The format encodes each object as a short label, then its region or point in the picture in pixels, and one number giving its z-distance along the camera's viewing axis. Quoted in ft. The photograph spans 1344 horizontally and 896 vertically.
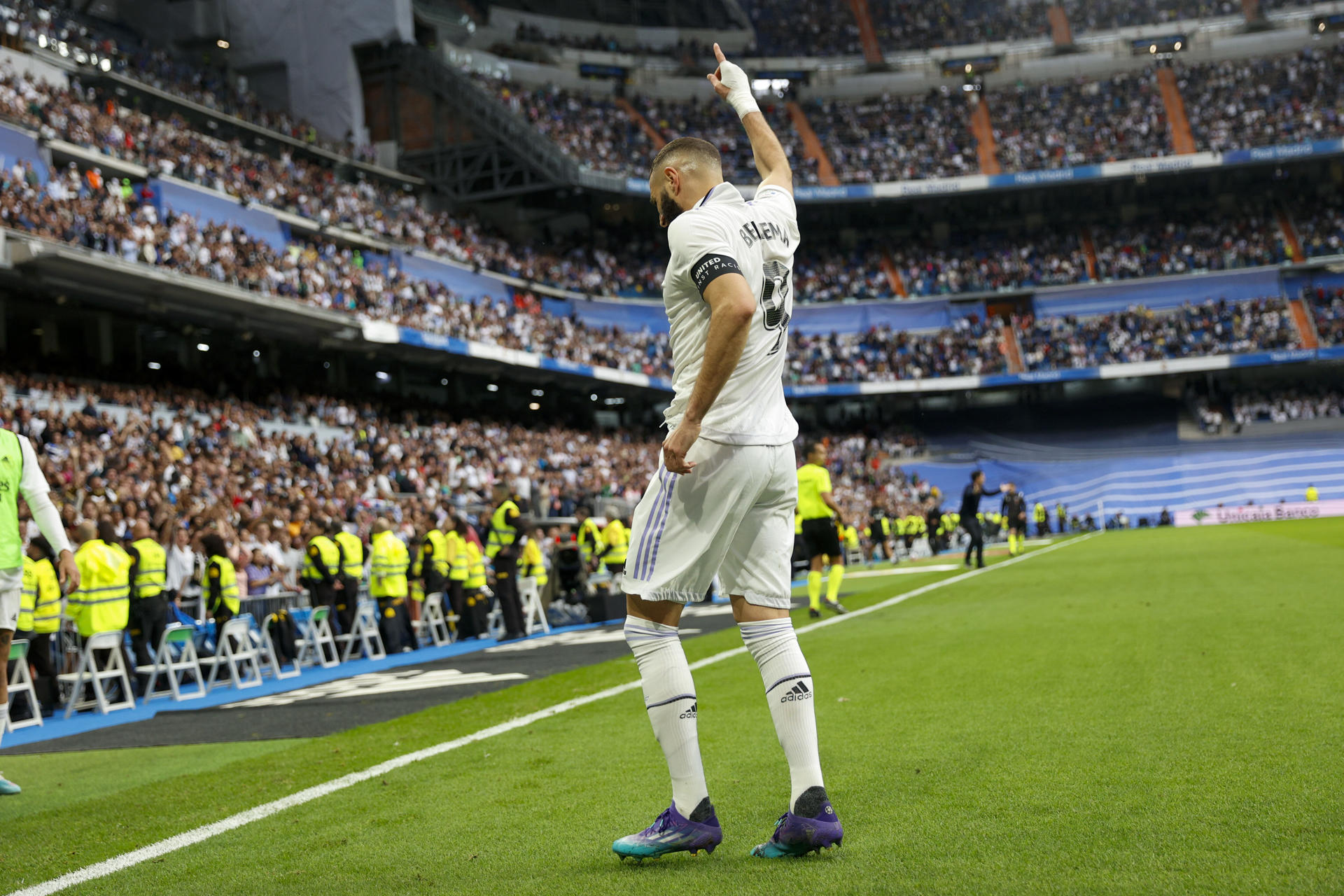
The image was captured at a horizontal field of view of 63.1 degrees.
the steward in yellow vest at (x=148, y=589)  38.42
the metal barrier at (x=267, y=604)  46.70
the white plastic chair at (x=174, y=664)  36.01
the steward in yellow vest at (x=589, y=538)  59.21
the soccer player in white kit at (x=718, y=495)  11.59
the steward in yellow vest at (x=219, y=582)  40.09
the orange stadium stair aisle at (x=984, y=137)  168.04
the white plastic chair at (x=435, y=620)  52.63
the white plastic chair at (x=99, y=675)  34.09
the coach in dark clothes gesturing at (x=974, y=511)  64.23
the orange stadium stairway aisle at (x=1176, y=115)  162.71
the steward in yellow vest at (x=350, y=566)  47.65
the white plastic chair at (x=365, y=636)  46.75
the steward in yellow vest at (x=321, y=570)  47.16
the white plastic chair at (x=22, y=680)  30.48
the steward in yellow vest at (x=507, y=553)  50.08
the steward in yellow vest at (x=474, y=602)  53.83
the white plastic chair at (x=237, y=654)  38.73
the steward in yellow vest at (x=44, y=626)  35.24
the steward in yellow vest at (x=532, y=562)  57.31
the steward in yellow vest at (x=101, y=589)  34.53
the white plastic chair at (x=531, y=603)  55.67
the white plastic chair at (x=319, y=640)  44.88
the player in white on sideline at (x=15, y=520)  18.83
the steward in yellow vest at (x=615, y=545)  58.54
